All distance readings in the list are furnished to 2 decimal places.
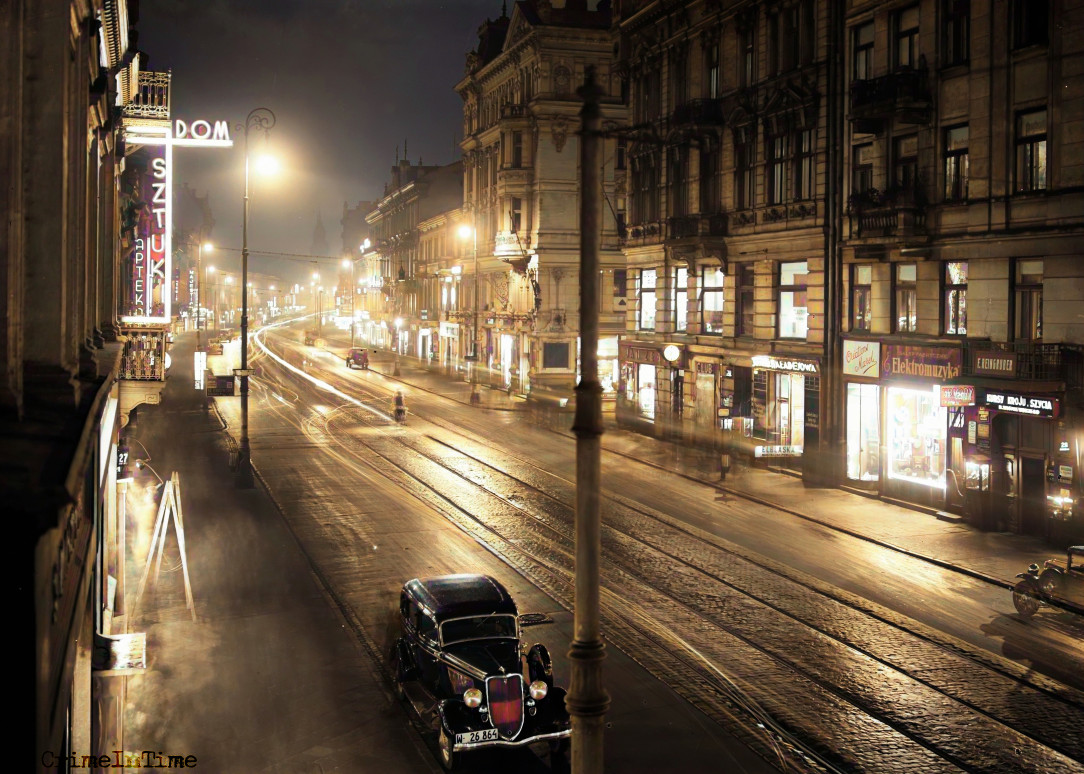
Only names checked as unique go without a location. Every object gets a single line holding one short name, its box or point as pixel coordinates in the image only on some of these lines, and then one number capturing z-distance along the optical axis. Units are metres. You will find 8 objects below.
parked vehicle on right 16.08
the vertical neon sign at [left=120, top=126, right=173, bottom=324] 27.89
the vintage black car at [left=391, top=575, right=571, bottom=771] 11.78
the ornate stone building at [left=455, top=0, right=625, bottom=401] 66.06
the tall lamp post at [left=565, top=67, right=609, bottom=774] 7.39
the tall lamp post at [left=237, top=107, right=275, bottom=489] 29.19
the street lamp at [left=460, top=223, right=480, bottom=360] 65.06
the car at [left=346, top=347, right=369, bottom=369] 80.19
